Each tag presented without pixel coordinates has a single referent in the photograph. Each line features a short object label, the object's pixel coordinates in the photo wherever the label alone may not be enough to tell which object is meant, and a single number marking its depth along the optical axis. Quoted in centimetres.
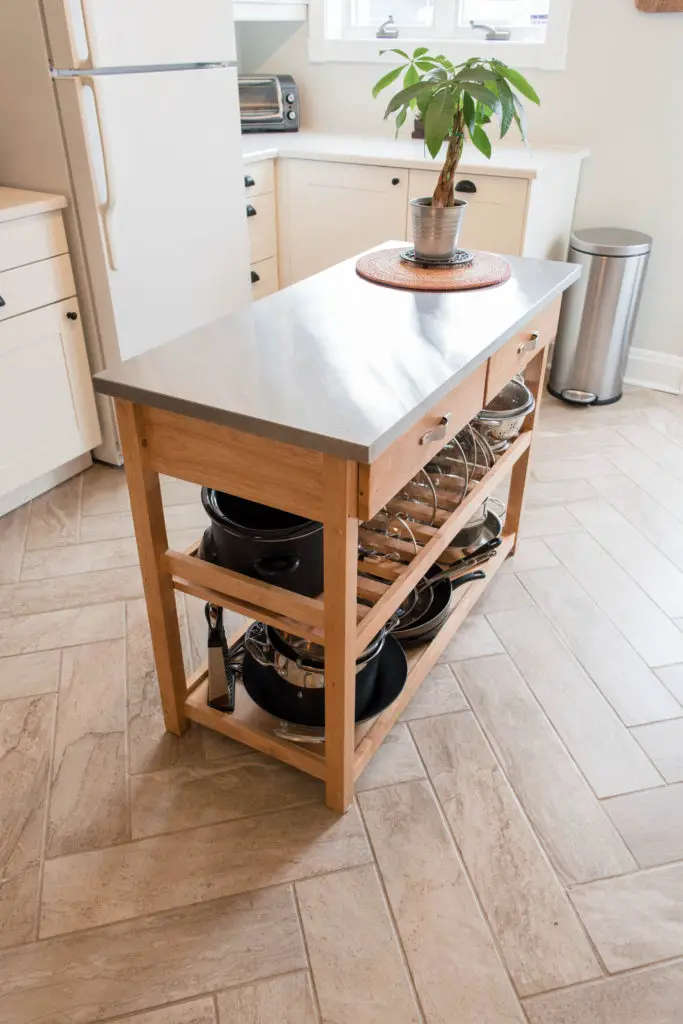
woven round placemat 175
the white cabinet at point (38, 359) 231
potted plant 161
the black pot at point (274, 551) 142
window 319
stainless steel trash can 310
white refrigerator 222
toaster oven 354
